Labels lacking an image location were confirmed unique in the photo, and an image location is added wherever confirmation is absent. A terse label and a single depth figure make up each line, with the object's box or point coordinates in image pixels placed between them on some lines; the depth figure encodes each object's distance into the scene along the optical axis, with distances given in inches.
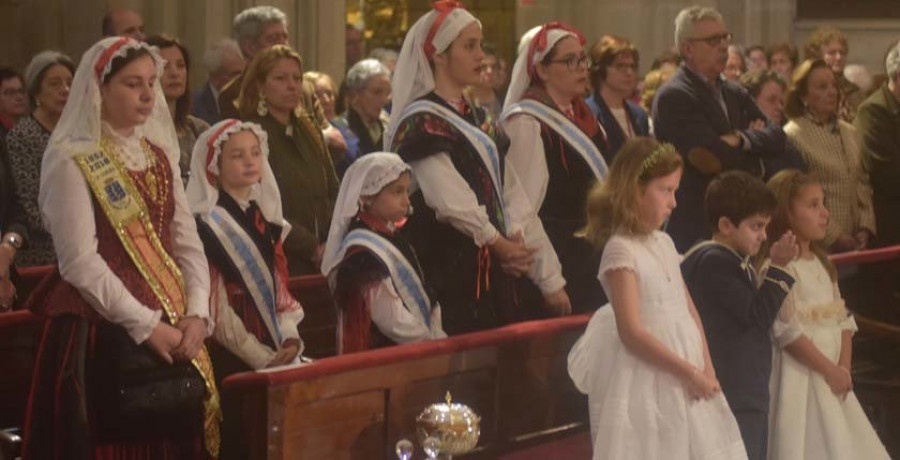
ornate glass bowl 226.2
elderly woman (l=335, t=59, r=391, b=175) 351.9
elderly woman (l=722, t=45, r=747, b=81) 432.5
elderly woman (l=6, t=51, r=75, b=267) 287.0
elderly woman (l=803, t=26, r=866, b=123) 434.9
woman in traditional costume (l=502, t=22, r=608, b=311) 280.5
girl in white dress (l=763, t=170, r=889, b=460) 260.8
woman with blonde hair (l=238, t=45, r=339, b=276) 295.3
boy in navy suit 247.9
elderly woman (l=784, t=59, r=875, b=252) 355.9
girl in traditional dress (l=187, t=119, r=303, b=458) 239.5
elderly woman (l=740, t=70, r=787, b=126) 380.5
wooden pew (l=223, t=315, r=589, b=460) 220.4
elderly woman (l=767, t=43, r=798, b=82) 479.2
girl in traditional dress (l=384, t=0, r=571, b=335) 265.7
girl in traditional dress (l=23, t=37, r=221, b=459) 212.7
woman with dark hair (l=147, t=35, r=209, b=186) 290.0
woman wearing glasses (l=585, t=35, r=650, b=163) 329.7
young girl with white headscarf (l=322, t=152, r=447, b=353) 251.9
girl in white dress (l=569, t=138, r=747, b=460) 230.4
